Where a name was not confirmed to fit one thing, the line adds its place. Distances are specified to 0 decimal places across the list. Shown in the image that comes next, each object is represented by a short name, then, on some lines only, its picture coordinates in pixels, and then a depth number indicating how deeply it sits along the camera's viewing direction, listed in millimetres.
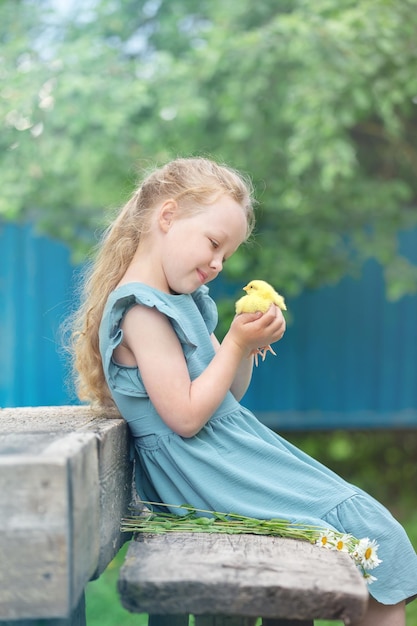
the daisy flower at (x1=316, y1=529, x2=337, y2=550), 2175
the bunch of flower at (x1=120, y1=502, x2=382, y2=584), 2203
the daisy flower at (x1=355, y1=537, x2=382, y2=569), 2236
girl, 2302
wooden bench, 1905
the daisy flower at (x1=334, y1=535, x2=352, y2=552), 2182
